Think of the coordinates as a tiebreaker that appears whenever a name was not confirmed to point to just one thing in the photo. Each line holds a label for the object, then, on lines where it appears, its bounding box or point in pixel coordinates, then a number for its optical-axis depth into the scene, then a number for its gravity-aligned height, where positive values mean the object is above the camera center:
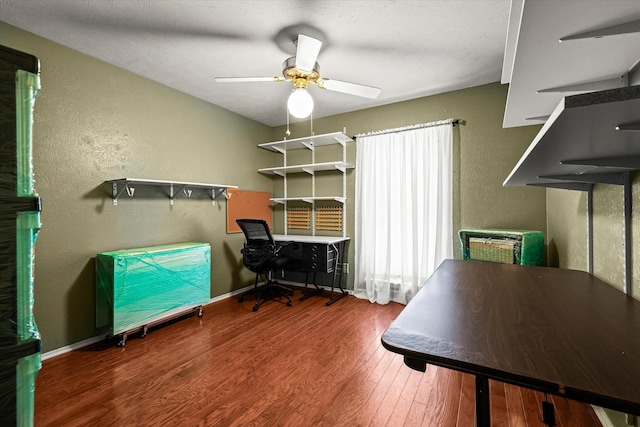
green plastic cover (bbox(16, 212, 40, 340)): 0.69 -0.15
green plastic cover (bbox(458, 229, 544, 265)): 2.19 -0.21
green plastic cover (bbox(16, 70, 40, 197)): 0.70 +0.23
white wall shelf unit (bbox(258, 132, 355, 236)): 3.66 +0.70
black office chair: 3.16 -0.42
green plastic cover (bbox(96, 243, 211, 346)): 2.30 -0.66
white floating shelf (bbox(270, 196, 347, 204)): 3.70 +0.24
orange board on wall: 3.71 +0.14
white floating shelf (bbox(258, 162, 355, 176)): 3.64 +0.69
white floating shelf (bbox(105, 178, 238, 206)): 2.55 +0.31
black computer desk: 3.42 -0.51
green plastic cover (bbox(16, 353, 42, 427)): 0.68 -0.45
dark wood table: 0.53 -0.31
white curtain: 3.10 +0.08
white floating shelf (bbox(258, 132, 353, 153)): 3.59 +1.06
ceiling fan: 2.03 +1.11
